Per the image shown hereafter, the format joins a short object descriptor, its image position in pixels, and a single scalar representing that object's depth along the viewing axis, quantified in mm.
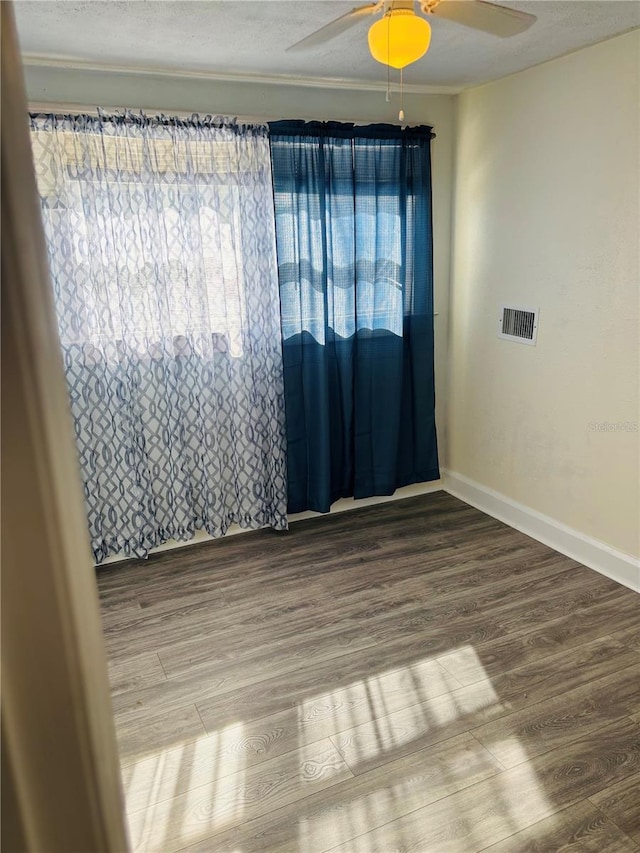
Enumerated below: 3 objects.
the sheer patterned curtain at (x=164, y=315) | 2885
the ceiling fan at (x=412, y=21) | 1792
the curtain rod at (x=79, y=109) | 2752
